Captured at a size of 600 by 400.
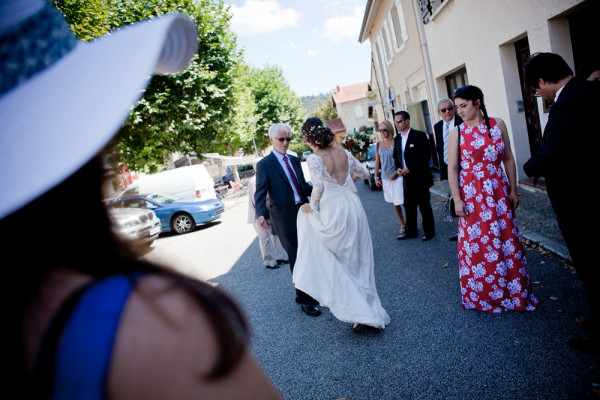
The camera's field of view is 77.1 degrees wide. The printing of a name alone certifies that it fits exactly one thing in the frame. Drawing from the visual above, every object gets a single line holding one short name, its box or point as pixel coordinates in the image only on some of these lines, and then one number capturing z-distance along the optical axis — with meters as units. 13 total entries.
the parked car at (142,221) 11.40
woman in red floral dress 3.60
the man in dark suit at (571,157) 2.58
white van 17.03
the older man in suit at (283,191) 4.70
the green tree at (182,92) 16.02
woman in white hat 0.54
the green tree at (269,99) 39.75
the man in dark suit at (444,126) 6.08
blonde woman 6.88
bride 3.90
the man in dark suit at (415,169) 6.42
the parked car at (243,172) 40.88
